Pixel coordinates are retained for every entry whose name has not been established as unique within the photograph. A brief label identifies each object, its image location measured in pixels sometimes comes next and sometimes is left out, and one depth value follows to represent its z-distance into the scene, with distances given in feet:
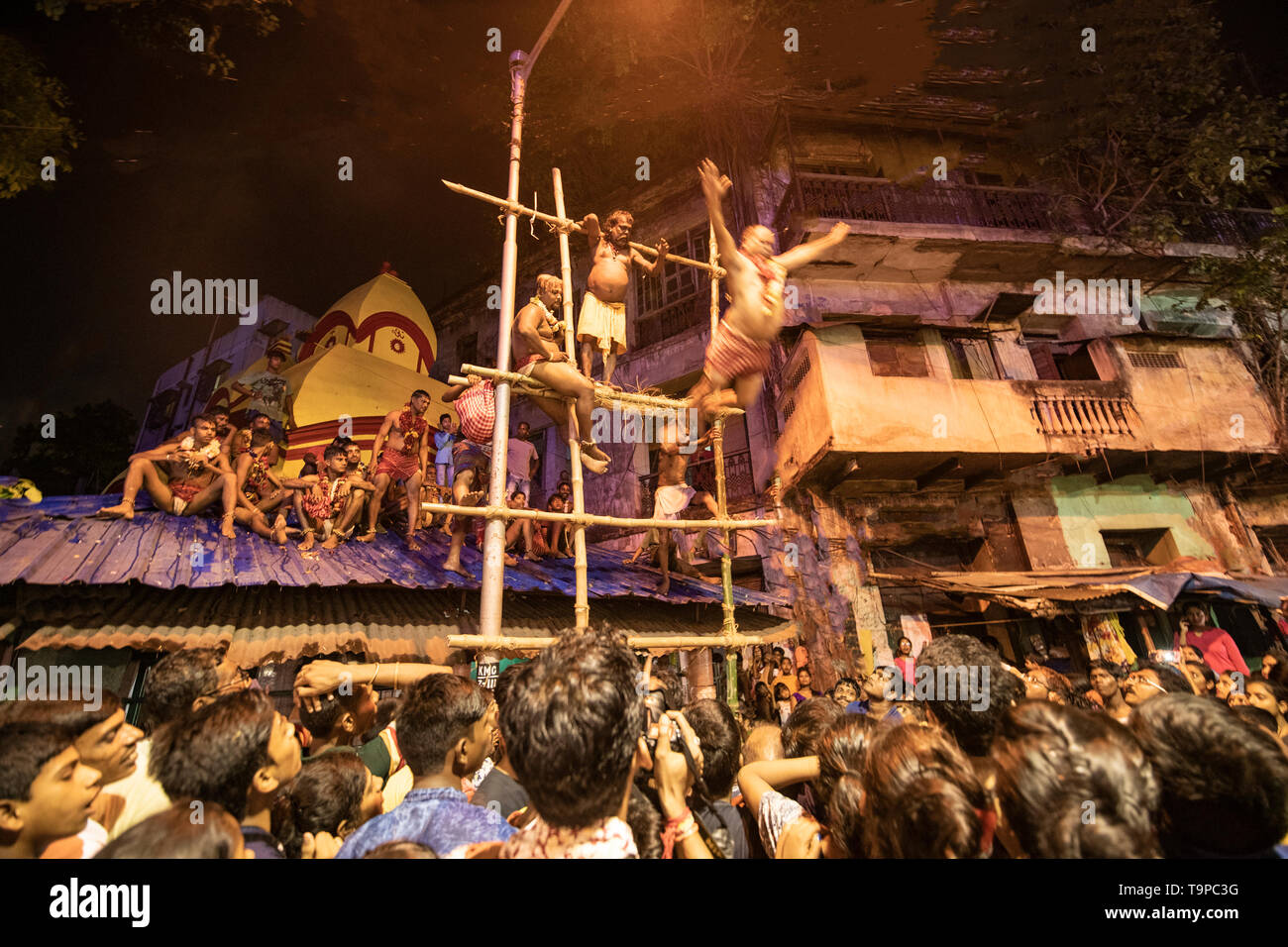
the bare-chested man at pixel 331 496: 24.72
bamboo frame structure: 14.52
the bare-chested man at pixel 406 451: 26.48
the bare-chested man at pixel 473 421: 23.06
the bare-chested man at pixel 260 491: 22.77
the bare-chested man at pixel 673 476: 21.83
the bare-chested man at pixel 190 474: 22.48
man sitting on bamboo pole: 16.71
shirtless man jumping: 15.65
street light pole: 14.32
